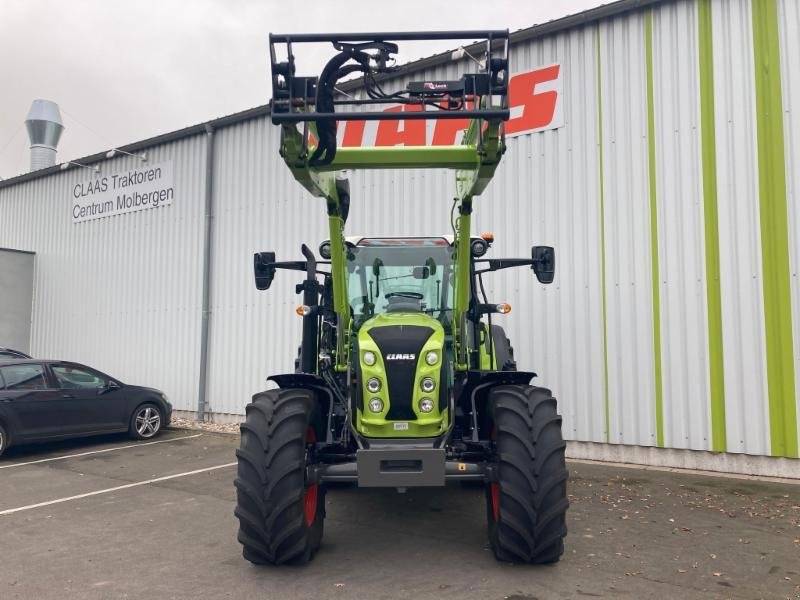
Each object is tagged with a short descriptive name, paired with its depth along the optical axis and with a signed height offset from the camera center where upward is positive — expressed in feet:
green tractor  14.73 -1.21
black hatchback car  31.45 -3.05
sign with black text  47.85 +12.08
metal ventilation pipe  75.00 +24.82
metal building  26.66 +6.06
